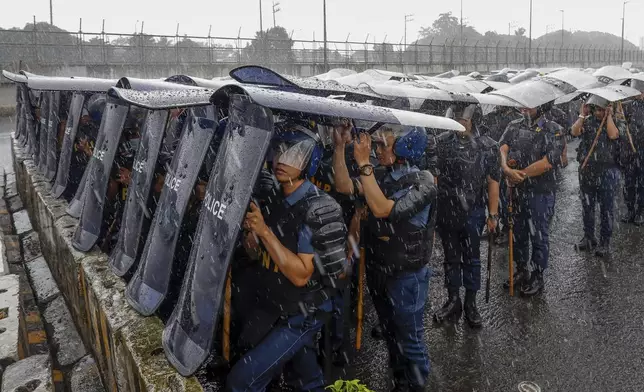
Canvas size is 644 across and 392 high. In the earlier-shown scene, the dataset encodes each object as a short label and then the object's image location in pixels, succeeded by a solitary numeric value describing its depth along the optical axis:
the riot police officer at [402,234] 3.58
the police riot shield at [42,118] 7.73
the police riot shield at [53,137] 7.10
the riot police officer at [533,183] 5.66
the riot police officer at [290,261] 2.76
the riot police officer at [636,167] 7.96
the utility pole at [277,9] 43.20
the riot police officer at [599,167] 6.73
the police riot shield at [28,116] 9.43
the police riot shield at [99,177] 4.46
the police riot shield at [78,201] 5.37
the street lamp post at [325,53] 27.83
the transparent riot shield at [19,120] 11.27
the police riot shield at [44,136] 7.54
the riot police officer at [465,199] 4.91
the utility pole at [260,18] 37.25
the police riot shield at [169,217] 3.22
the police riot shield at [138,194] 3.81
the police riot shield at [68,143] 5.94
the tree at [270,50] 28.45
